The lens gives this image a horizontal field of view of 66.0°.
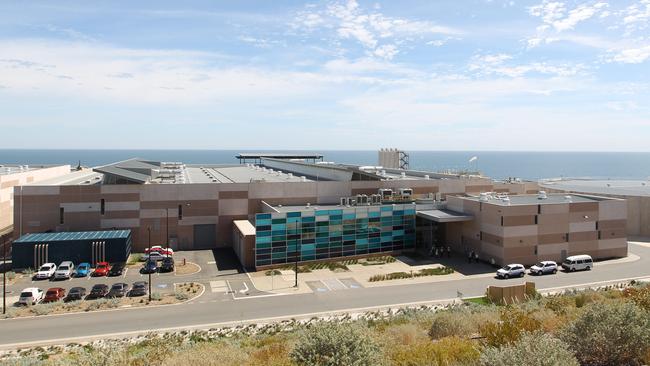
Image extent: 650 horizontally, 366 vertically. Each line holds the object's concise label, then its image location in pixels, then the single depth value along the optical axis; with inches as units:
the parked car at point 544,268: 1641.2
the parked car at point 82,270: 1599.4
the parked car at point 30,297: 1315.2
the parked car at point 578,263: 1692.9
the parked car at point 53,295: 1346.0
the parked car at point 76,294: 1359.5
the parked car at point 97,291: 1371.4
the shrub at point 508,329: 746.2
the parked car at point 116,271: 1609.5
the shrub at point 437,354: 656.4
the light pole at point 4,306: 1230.7
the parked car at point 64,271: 1560.0
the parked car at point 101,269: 1608.0
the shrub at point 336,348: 610.5
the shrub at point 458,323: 923.4
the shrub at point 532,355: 536.4
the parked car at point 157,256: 1799.5
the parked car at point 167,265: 1668.3
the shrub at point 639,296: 925.2
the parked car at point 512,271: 1587.1
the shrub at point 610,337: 697.0
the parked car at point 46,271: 1566.2
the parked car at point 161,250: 1854.1
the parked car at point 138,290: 1392.7
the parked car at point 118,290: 1386.6
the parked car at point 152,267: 1663.1
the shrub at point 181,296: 1359.5
